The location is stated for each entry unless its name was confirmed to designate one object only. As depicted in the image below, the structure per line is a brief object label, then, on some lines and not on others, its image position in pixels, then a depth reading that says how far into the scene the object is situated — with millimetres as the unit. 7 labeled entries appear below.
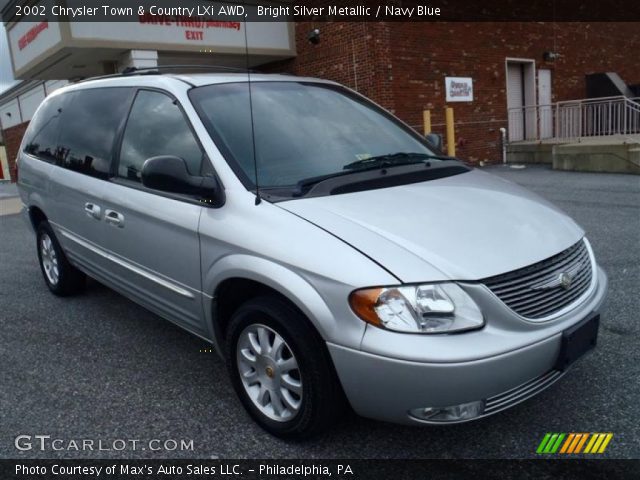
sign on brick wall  14859
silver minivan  2182
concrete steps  11633
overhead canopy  11797
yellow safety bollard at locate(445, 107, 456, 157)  13039
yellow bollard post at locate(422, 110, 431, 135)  12859
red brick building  13609
